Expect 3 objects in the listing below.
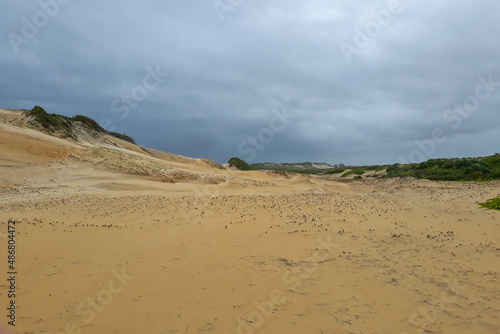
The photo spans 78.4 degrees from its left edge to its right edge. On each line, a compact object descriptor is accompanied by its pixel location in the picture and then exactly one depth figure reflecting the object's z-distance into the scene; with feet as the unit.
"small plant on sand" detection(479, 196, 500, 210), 33.27
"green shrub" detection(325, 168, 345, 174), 185.98
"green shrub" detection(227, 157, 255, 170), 146.93
